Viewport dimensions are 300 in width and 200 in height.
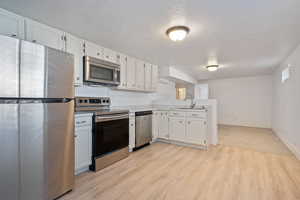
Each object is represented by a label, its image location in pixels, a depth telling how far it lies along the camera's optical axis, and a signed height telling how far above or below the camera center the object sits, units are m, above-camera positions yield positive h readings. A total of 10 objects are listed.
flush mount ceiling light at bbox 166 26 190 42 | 2.17 +1.04
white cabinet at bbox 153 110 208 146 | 3.59 -0.68
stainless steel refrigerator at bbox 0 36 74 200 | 1.38 -0.22
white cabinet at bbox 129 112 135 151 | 3.34 -0.69
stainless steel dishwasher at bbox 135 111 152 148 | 3.51 -0.68
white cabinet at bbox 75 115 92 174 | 2.29 -0.68
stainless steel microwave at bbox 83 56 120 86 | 2.62 +0.57
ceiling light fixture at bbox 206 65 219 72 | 4.50 +1.05
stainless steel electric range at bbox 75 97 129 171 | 2.47 -0.56
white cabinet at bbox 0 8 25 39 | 1.79 +0.96
